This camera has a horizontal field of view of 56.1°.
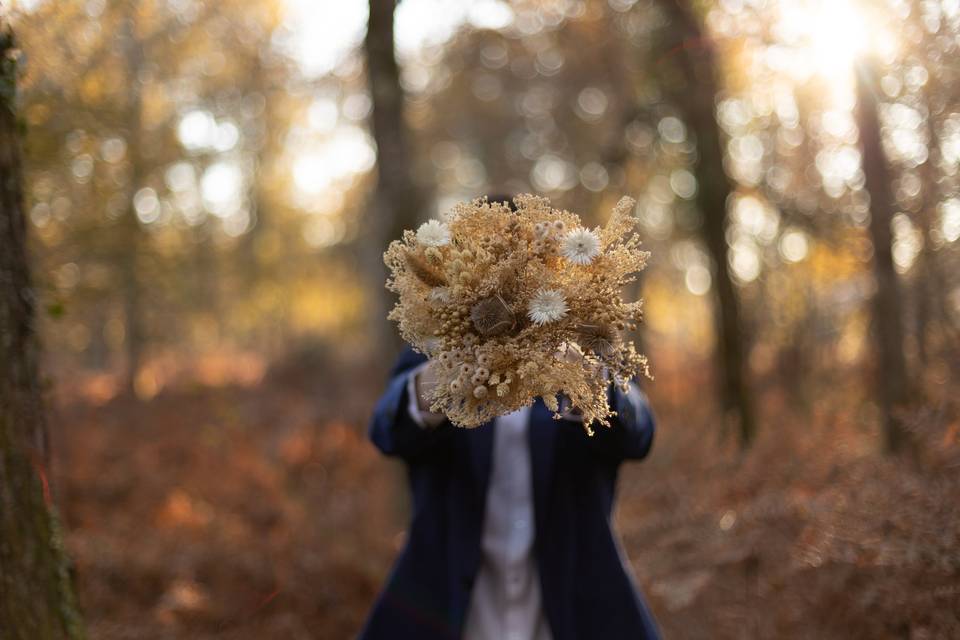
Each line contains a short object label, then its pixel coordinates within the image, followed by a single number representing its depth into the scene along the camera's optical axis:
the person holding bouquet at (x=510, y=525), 2.88
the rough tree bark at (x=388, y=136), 6.05
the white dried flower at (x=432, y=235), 2.22
